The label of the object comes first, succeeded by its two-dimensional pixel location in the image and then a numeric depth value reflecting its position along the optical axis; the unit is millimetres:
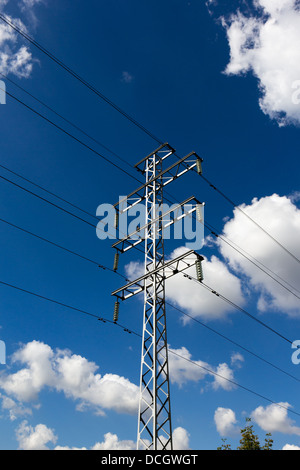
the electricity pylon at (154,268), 12945
